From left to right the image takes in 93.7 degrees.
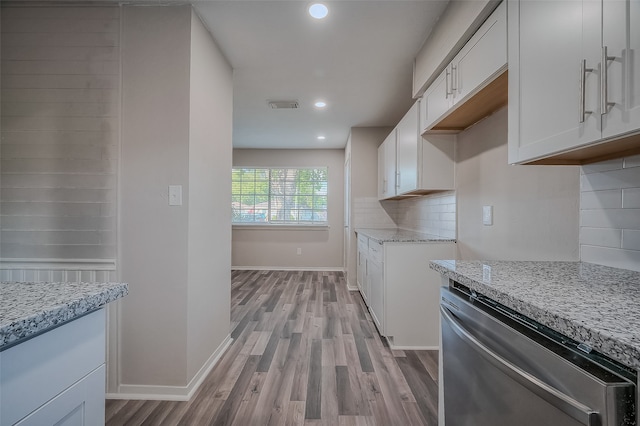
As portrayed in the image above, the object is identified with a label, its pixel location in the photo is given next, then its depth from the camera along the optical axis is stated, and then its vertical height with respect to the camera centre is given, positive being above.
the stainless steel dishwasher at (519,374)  0.53 -0.35
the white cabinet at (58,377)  0.54 -0.34
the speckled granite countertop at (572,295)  0.53 -0.20
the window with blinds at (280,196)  6.01 +0.37
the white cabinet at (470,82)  1.37 +0.75
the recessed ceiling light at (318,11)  1.88 +1.31
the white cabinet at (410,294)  2.52 -0.67
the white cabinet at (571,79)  0.80 +0.43
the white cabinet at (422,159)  2.53 +0.49
